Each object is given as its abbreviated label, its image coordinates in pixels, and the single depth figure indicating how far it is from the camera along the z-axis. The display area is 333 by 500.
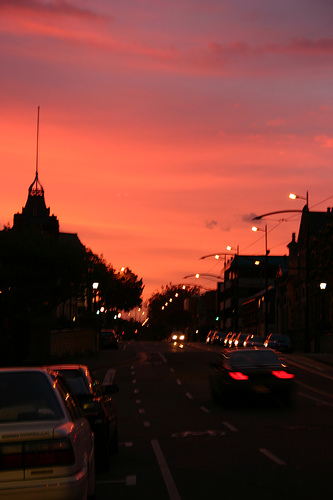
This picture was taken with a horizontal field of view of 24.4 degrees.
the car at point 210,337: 87.71
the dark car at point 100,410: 11.07
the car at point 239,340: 61.46
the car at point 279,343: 60.17
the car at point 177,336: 114.75
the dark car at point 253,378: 20.48
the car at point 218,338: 79.75
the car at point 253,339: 57.52
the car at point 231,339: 67.19
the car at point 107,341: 68.12
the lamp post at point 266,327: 66.69
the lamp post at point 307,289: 47.96
